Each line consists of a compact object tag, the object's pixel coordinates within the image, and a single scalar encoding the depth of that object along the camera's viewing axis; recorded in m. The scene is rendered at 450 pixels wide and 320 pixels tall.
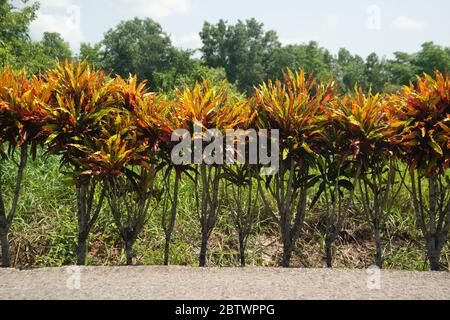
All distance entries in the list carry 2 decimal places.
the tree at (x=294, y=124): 3.99
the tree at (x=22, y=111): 4.03
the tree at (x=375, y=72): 63.41
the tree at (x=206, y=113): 3.92
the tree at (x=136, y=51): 54.12
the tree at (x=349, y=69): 65.94
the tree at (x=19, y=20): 20.02
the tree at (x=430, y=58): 58.47
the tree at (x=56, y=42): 63.77
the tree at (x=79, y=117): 4.00
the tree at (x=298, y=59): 61.72
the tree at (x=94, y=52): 55.88
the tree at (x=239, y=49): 59.84
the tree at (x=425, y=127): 3.99
